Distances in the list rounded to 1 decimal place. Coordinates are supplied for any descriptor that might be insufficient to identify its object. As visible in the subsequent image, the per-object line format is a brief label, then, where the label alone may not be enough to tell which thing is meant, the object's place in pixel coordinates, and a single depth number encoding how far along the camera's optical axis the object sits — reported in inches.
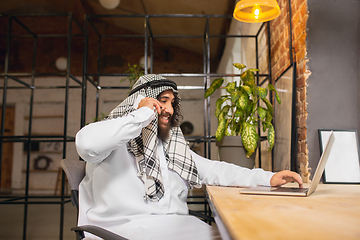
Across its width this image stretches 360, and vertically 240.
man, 47.2
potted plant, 87.1
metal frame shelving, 112.4
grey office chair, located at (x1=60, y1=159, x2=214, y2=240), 40.7
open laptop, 40.1
